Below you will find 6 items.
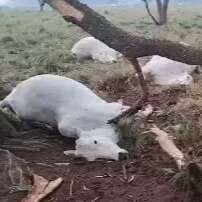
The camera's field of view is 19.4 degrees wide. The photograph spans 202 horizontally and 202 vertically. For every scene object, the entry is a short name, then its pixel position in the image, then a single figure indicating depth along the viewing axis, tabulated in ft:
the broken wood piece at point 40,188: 10.14
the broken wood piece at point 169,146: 11.71
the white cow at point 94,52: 29.71
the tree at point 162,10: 55.24
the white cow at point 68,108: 14.09
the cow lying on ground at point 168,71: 21.15
